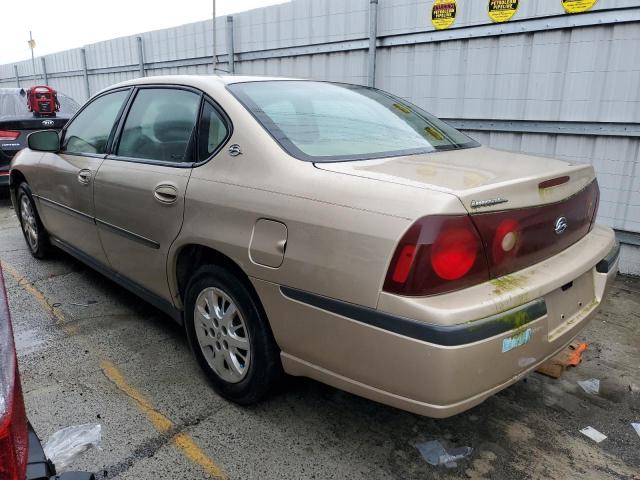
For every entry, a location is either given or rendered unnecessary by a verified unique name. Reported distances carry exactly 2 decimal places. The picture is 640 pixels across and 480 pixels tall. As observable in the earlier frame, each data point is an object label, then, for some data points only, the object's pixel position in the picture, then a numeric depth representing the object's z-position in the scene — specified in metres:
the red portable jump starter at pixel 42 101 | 7.56
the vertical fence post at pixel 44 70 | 14.85
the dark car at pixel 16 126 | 6.85
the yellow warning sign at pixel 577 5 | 4.18
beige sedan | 1.71
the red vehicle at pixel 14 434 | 1.01
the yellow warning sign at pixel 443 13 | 5.03
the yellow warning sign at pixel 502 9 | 4.62
